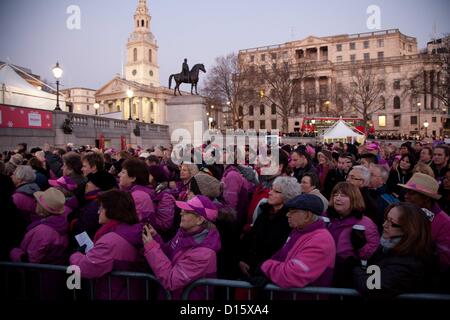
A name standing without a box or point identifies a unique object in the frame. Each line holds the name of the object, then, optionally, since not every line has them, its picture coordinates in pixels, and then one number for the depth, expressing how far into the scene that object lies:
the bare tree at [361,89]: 66.19
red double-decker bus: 38.47
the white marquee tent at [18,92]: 20.05
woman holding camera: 3.10
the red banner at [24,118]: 15.53
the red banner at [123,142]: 24.11
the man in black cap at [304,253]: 2.90
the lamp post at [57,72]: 17.83
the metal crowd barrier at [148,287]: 2.80
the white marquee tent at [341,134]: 26.83
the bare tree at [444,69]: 34.34
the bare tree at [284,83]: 57.09
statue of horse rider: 27.56
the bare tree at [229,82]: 56.59
